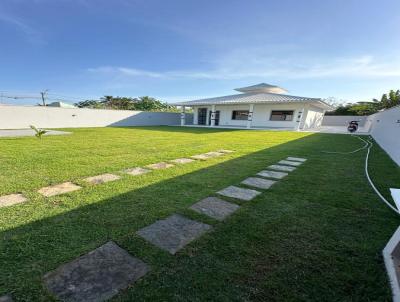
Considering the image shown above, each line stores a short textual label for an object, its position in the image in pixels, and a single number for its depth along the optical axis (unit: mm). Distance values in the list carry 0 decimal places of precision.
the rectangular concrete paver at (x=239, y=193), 2684
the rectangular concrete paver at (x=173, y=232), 1655
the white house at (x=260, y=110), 16906
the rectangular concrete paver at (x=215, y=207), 2199
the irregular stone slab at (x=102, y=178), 3164
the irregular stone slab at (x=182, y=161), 4672
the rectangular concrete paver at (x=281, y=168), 4182
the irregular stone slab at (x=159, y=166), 4127
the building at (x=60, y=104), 20694
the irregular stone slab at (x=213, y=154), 5601
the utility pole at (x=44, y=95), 22142
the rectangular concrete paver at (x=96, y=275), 1146
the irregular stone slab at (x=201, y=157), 5166
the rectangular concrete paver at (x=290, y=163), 4663
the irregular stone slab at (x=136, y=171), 3667
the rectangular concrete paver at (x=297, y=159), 5151
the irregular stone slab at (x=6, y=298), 1070
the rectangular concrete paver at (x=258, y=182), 3132
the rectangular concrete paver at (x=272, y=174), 3666
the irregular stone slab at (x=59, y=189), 2635
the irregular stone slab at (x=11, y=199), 2273
